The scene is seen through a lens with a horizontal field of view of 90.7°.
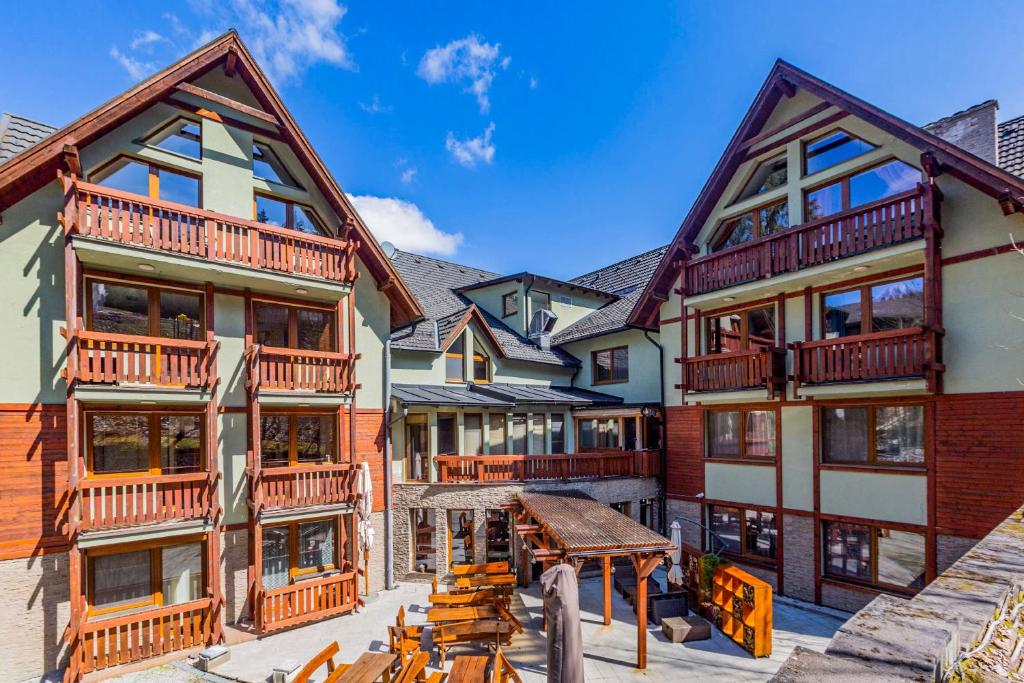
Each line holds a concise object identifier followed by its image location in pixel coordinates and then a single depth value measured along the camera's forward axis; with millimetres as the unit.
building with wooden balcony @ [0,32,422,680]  9703
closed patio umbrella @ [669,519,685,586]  12250
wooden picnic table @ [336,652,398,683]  8031
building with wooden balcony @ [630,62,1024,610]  10656
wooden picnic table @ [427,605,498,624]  10234
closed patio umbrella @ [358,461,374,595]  13008
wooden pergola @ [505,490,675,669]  9883
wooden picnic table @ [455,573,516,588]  12023
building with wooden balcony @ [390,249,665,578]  15086
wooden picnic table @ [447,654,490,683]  8085
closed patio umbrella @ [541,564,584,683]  7352
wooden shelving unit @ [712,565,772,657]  10125
